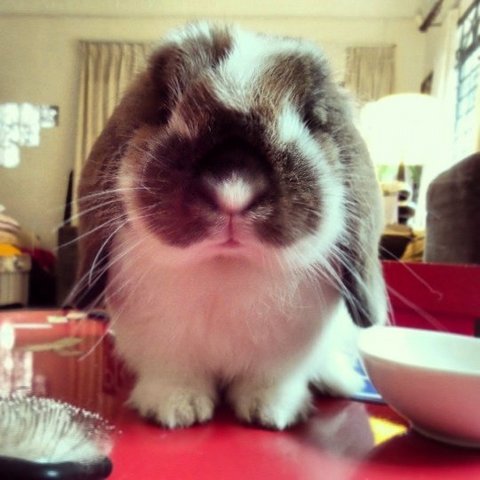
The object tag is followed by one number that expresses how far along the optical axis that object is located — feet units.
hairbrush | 1.29
